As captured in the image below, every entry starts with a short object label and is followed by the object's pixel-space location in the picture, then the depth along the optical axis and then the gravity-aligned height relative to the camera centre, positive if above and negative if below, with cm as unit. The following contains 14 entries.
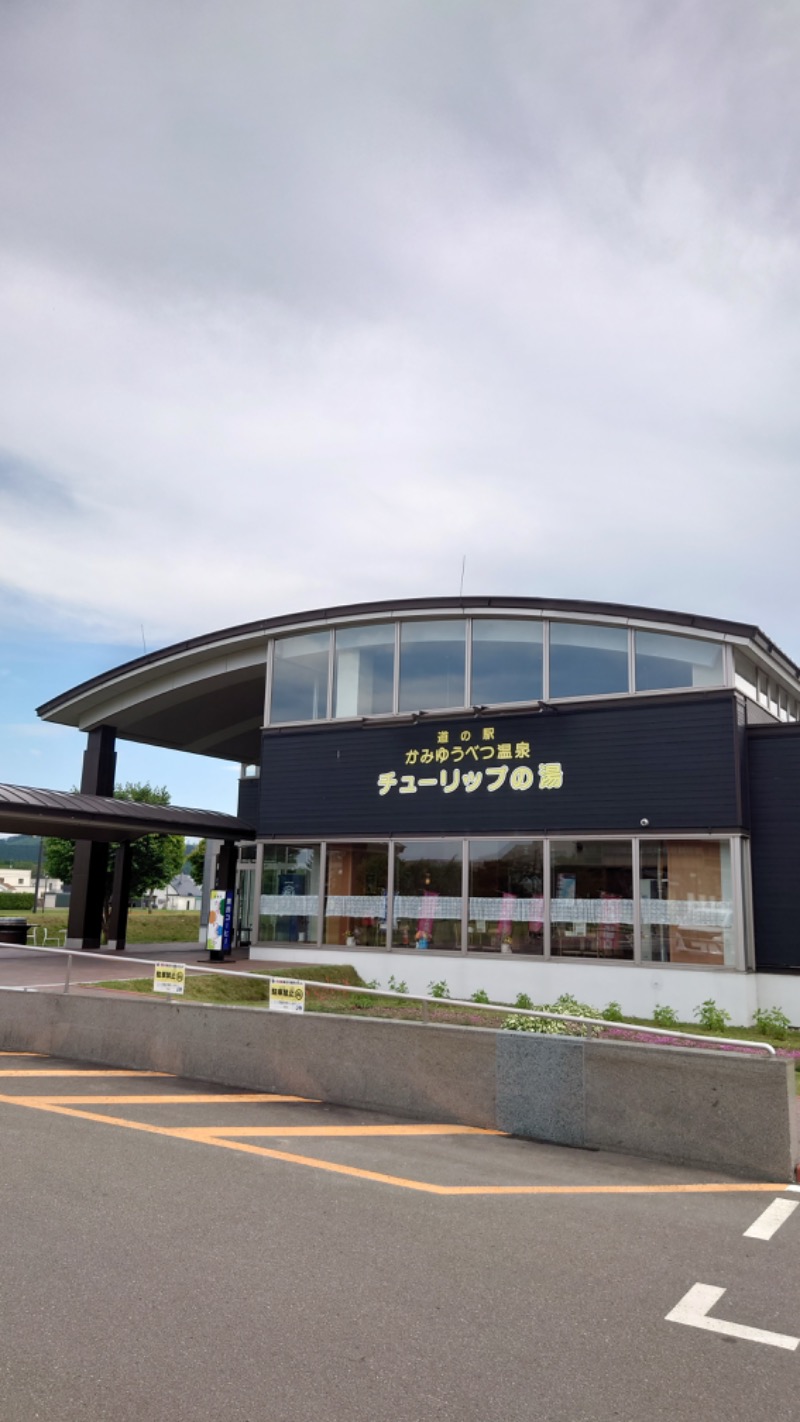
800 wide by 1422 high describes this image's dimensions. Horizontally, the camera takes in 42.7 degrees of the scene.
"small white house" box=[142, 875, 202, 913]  11438 +246
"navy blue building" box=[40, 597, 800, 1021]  1695 +232
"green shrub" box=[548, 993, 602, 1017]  1425 -110
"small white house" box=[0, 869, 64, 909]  13248 +409
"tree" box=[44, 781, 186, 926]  5575 +322
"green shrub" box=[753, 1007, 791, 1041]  1562 -135
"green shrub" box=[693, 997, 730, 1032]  1597 -130
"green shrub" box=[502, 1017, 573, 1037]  982 -92
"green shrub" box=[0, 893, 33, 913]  6879 +65
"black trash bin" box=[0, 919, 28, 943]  2375 -41
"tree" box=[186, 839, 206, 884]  6905 +380
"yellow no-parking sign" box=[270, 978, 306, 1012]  979 -72
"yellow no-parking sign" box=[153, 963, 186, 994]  1074 -63
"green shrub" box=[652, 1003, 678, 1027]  1640 -135
